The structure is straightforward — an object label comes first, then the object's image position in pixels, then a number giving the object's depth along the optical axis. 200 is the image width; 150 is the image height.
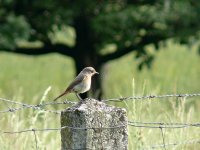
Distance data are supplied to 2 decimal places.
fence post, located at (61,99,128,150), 10.54
